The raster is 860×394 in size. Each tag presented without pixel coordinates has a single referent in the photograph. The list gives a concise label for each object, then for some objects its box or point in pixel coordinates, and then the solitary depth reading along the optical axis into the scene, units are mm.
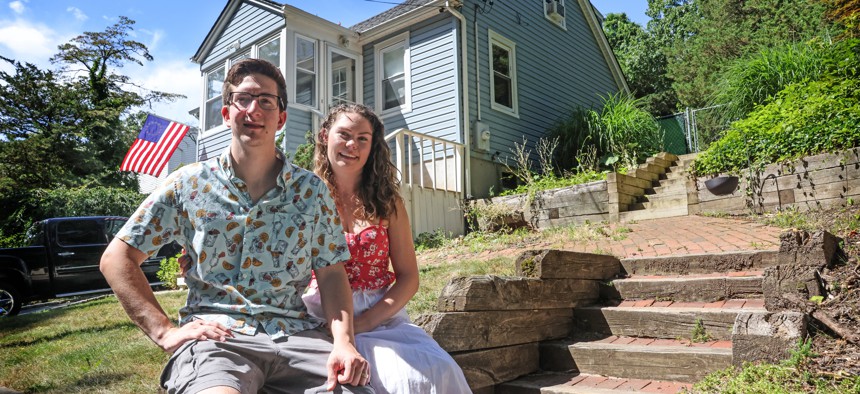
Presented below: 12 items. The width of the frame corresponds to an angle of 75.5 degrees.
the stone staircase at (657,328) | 2850
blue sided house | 9539
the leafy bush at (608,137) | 10031
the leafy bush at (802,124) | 6277
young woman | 1840
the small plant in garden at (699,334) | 3061
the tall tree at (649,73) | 21203
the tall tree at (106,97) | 19188
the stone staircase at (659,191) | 7719
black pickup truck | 7426
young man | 1473
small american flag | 10780
